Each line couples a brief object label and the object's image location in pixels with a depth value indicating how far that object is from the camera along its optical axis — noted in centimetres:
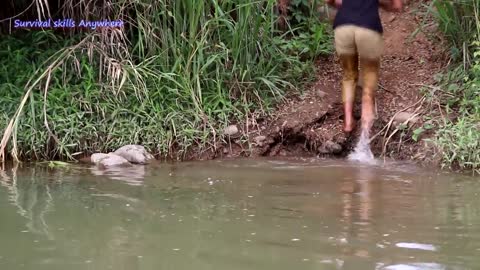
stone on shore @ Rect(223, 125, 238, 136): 1120
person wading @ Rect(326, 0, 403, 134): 1086
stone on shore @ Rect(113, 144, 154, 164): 1042
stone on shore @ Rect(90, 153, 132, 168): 1014
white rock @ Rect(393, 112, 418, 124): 1091
